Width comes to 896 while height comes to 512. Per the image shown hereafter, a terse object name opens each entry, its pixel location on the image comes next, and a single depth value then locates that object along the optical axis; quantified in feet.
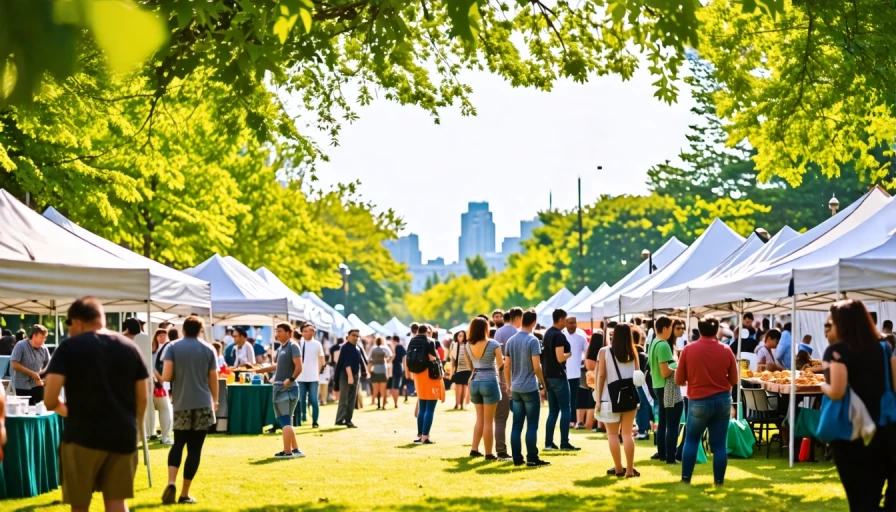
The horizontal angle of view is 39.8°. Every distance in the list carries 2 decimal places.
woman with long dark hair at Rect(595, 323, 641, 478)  45.47
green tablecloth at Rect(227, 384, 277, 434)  76.28
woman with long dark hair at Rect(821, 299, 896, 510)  25.98
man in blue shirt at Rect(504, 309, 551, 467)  49.70
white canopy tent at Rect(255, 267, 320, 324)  99.47
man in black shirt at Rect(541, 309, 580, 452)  53.47
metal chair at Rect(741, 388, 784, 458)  57.41
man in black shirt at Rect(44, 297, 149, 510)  26.48
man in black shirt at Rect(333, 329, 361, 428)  83.25
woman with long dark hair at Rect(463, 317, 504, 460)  52.54
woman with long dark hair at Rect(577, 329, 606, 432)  57.58
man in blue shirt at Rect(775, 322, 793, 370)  75.10
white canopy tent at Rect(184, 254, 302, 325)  87.61
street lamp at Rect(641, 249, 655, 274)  112.57
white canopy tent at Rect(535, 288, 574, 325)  161.62
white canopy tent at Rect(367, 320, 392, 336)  225.70
